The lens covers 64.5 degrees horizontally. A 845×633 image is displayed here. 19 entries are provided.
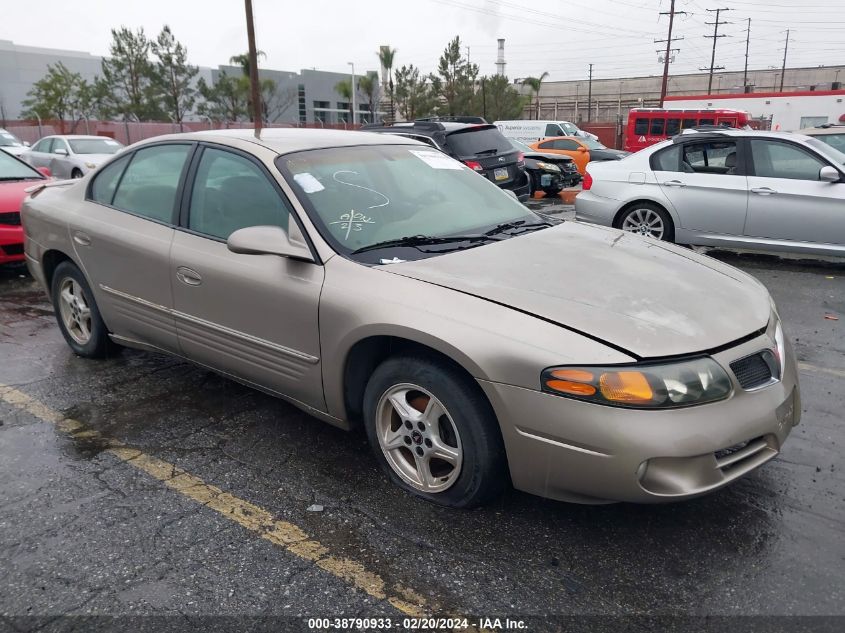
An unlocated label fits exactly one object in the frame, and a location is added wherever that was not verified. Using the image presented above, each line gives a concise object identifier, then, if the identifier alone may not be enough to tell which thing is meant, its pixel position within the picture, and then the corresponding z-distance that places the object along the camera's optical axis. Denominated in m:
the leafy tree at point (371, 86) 56.44
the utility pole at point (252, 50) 24.00
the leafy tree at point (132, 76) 38.22
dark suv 9.95
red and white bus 29.59
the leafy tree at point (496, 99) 44.81
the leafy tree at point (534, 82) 63.19
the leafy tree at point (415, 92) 45.19
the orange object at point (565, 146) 19.47
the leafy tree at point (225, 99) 44.50
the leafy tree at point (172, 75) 39.38
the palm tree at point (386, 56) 56.00
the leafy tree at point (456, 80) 44.00
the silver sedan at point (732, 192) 7.05
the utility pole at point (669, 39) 43.48
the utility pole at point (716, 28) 70.56
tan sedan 2.36
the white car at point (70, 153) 14.84
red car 6.94
